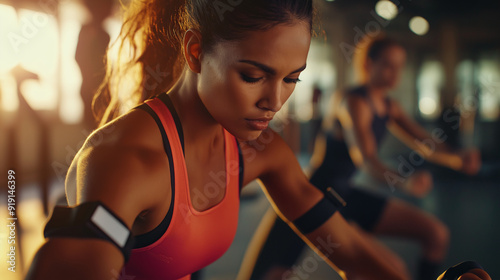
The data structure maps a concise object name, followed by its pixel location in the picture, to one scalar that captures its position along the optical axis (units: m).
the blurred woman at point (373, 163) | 1.32
